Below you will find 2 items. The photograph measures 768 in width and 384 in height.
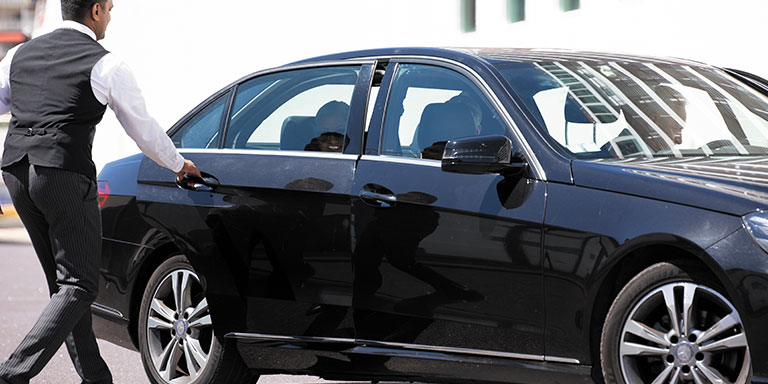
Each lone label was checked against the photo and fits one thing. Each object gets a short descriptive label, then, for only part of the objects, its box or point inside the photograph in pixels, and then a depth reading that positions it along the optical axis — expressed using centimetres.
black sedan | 862
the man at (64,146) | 1054
